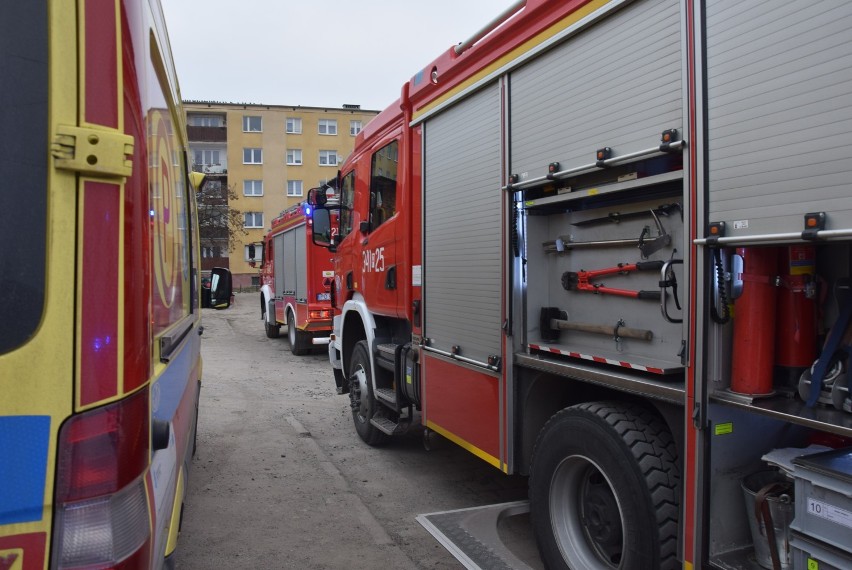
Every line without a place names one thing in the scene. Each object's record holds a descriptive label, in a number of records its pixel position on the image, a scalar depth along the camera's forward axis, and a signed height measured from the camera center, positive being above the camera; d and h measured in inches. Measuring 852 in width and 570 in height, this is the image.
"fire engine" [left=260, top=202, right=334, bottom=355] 474.9 +2.0
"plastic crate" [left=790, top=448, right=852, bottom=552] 70.2 -25.8
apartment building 1734.7 +392.0
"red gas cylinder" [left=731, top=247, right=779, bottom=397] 80.9 -5.2
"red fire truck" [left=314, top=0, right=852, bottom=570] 73.0 +2.5
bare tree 1320.1 +152.2
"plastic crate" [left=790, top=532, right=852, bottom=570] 70.7 -32.8
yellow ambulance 50.9 +0.0
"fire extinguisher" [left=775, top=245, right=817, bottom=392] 79.7 -4.7
